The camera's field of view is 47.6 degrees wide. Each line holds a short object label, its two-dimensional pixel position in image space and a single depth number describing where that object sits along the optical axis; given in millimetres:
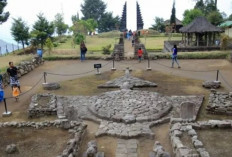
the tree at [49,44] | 27344
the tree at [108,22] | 62125
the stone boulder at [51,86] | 15578
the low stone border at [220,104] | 11180
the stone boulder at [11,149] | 7754
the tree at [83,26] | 45375
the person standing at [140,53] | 22391
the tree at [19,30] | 32219
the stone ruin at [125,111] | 9353
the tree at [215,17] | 39781
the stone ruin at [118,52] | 23844
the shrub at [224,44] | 26864
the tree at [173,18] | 49375
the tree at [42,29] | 32594
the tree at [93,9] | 64375
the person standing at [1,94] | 13391
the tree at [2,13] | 29797
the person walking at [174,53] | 19878
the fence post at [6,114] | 11579
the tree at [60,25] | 48688
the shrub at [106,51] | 28297
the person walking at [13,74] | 13626
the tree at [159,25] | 54009
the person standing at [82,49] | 23061
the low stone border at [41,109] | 11547
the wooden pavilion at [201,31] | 30016
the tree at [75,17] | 57791
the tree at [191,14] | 43572
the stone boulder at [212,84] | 14797
